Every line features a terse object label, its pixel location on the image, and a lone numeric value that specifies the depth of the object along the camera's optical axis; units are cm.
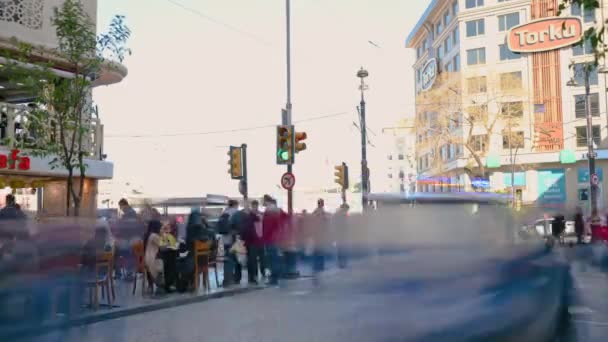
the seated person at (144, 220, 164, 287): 1209
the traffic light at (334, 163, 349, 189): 2198
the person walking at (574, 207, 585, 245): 2292
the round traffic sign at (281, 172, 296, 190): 1780
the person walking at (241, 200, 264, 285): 1412
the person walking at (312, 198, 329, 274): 1694
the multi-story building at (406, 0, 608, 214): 4734
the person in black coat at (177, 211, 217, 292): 1256
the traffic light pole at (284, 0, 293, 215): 1809
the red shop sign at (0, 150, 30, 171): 1772
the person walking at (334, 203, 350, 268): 891
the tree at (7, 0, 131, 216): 1436
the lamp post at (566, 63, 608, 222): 3088
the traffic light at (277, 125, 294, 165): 1770
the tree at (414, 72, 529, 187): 4506
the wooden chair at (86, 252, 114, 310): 1005
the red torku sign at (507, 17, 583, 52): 4778
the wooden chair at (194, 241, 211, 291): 1266
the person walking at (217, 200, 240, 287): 1393
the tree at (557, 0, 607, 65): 903
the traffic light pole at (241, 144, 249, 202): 1934
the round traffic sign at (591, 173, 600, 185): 3128
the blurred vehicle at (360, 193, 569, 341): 497
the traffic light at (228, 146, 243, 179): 1930
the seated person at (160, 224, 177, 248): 1226
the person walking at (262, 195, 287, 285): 1448
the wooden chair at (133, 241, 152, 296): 1277
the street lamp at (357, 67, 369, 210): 2598
